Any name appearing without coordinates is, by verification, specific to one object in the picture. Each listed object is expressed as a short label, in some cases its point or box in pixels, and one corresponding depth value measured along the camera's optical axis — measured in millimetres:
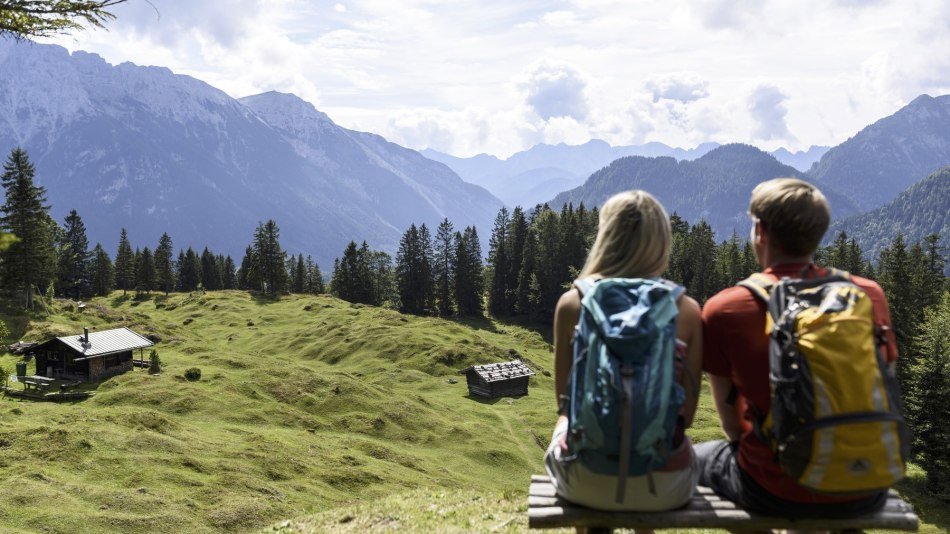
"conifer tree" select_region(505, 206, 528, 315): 124375
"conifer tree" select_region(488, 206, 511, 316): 125281
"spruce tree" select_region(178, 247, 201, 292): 145750
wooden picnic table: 48562
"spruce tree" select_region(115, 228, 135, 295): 129625
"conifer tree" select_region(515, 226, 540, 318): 116875
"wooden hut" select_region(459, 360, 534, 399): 59156
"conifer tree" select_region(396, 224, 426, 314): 121688
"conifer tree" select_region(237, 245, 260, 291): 130000
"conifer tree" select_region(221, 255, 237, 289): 153000
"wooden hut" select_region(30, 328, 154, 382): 52656
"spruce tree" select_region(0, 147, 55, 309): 71750
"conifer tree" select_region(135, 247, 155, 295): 126375
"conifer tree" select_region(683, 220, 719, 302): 113875
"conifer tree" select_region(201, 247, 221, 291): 146875
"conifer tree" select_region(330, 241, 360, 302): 126812
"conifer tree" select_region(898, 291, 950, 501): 44344
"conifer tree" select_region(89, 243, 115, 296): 125438
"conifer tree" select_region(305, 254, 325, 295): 145375
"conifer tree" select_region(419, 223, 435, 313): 122250
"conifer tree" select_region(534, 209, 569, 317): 116625
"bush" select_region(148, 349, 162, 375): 52344
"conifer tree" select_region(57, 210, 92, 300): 118188
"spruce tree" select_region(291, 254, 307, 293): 141625
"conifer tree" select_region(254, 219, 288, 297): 122625
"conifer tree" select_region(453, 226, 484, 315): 122688
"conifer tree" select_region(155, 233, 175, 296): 134375
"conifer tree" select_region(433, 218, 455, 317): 123938
